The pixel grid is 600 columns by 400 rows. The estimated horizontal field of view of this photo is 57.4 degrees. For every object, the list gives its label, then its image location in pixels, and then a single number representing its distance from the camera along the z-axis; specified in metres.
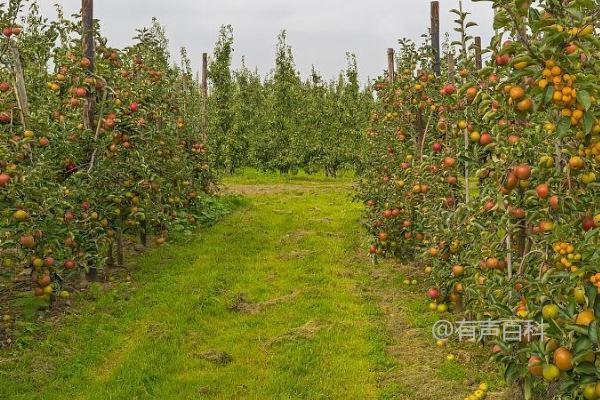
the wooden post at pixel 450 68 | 7.21
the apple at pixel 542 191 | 3.93
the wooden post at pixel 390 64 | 12.10
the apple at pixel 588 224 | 3.73
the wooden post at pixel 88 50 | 8.56
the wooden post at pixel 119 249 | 9.92
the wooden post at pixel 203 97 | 17.31
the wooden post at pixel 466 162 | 5.94
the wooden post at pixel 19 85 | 7.35
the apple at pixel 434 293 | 6.89
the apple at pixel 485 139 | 5.02
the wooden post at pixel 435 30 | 9.17
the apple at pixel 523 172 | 4.05
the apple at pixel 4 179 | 6.02
